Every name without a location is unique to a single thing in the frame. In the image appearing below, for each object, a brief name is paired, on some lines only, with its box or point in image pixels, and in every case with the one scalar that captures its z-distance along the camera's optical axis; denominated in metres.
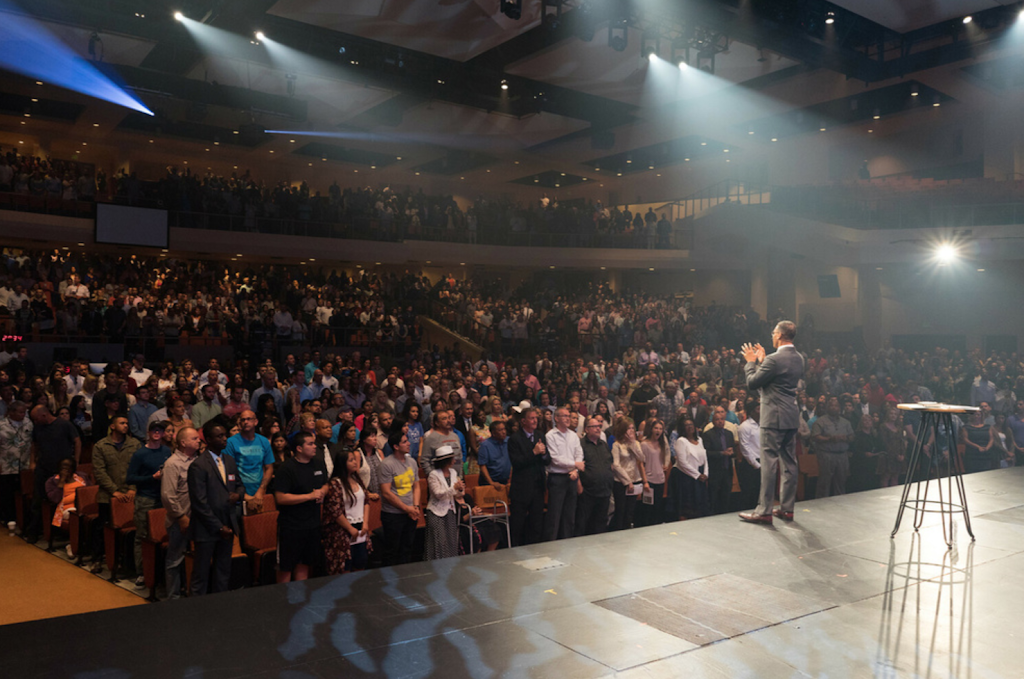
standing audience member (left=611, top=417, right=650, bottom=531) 7.05
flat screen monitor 16.41
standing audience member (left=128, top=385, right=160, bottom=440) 8.23
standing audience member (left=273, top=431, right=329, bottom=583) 5.01
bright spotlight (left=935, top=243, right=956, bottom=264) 17.57
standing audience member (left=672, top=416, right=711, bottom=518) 7.50
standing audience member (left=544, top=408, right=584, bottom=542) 6.37
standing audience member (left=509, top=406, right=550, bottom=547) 6.35
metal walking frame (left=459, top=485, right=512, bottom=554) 6.20
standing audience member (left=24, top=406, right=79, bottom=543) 7.34
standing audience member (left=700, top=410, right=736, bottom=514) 7.91
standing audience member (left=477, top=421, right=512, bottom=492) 6.80
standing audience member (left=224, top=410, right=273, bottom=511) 6.00
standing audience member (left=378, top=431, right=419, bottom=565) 5.55
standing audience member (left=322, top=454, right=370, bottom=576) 5.08
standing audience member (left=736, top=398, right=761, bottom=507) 8.13
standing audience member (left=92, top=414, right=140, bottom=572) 6.23
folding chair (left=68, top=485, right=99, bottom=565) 6.68
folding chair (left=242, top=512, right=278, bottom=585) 5.54
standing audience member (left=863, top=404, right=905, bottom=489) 9.27
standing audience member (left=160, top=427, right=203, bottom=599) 5.15
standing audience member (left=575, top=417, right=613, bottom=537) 6.54
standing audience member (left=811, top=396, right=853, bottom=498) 8.67
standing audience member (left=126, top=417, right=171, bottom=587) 5.79
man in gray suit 5.00
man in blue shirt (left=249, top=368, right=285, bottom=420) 9.74
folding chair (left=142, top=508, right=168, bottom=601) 5.61
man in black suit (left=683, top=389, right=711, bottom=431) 9.62
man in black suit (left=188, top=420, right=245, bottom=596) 4.99
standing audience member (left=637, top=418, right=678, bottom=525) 7.36
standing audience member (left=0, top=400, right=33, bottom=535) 7.57
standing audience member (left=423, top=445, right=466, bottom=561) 5.45
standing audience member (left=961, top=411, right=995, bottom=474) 9.85
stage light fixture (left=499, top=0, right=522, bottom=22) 10.80
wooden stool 4.34
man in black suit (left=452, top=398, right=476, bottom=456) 8.03
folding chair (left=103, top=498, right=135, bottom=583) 6.14
